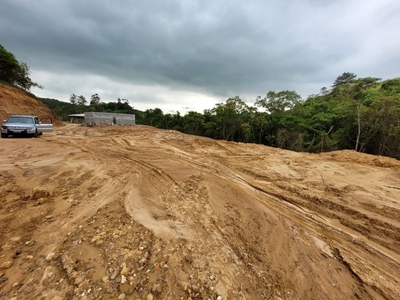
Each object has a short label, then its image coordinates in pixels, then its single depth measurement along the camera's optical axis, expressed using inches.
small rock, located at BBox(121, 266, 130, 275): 64.8
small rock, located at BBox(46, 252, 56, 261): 68.6
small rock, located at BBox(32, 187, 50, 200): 113.8
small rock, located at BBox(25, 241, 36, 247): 75.6
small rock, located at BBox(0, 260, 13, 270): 64.2
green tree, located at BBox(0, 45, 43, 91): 754.3
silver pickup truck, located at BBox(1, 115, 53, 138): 321.9
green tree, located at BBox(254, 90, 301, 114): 927.7
